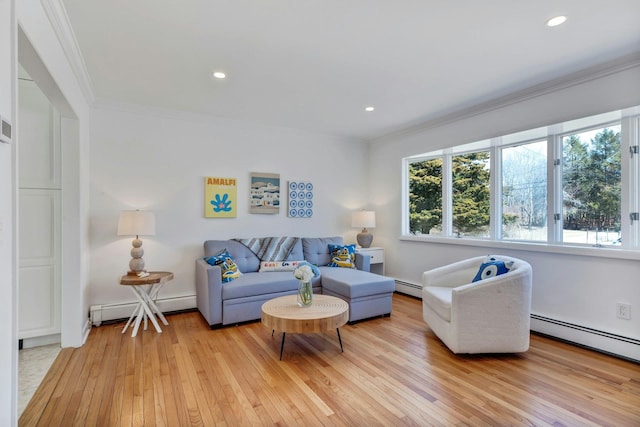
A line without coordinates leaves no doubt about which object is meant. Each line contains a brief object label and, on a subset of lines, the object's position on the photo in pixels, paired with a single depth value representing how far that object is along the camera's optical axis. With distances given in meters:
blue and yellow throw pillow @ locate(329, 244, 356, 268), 4.30
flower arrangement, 2.74
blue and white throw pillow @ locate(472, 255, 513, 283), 2.83
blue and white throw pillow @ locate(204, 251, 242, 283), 3.49
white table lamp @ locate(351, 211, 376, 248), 4.87
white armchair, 2.59
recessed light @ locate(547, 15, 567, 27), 2.02
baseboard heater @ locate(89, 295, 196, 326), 3.37
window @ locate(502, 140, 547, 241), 3.36
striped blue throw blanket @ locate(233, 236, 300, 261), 4.09
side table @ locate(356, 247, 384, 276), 4.83
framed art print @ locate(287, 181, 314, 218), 4.65
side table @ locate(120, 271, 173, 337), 3.11
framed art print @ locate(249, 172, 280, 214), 4.36
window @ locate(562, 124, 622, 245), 2.84
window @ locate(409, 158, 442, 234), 4.52
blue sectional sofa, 3.30
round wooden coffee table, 2.51
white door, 2.78
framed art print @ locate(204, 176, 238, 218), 4.05
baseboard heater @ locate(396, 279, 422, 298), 4.48
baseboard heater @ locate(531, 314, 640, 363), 2.57
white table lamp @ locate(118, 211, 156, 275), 3.21
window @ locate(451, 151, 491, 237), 3.92
